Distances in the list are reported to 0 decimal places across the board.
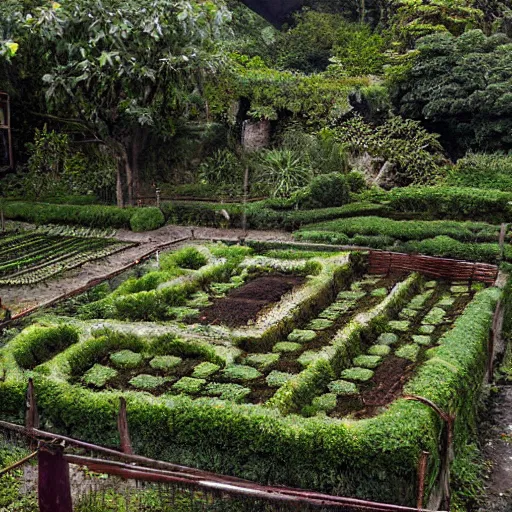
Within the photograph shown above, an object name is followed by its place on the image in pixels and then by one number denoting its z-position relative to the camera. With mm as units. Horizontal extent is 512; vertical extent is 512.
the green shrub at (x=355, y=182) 20547
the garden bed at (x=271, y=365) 6465
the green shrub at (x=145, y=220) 18438
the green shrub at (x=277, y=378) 8383
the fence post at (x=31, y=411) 6723
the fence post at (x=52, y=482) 5312
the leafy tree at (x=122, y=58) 17219
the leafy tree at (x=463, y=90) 21641
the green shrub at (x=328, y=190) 18891
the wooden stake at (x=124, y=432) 6645
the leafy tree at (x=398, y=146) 21359
